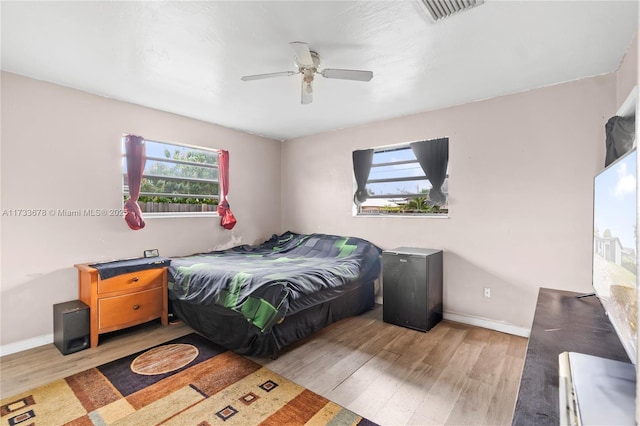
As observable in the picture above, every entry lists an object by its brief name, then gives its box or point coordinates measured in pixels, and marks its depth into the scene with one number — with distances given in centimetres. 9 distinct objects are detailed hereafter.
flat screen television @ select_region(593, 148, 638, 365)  86
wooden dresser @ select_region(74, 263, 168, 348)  269
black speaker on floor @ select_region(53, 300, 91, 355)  254
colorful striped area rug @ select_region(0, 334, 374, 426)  178
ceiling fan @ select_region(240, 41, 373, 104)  216
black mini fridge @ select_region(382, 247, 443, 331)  305
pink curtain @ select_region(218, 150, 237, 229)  414
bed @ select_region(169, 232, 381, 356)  239
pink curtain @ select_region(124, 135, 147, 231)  324
